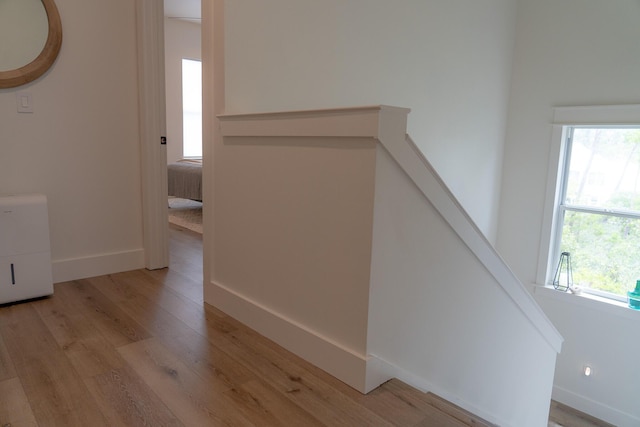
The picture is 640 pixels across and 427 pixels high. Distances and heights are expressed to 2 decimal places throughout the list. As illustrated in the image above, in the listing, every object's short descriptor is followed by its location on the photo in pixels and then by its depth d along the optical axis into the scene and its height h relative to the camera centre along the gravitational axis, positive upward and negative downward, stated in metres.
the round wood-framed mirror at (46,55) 2.30 +0.42
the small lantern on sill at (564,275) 4.27 -1.24
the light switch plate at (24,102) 2.34 +0.16
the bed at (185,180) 5.01 -0.52
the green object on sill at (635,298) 3.85 -1.30
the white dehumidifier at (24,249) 2.21 -0.61
